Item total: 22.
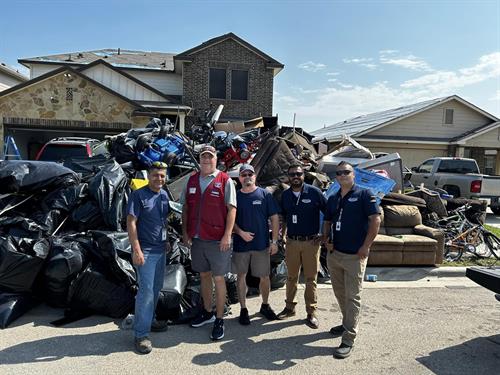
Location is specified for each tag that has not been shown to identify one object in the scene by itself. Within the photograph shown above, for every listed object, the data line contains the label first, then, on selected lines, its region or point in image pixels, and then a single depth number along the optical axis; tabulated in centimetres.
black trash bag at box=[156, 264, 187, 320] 437
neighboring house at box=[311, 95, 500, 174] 2189
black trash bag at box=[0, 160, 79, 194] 540
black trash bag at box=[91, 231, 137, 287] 451
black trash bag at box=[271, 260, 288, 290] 556
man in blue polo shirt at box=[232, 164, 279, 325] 436
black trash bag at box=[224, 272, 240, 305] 501
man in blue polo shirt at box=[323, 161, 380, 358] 379
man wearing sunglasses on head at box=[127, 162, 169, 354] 367
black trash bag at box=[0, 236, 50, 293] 433
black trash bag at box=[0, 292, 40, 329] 416
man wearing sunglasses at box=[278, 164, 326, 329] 440
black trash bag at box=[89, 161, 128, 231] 534
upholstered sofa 664
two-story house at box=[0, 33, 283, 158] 1513
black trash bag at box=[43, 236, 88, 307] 446
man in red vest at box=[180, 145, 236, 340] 407
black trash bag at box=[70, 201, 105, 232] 539
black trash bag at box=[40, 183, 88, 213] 545
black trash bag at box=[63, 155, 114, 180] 691
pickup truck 1297
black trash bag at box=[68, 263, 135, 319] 442
